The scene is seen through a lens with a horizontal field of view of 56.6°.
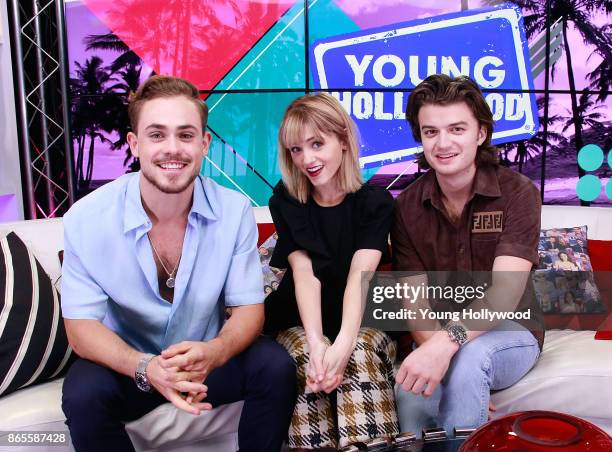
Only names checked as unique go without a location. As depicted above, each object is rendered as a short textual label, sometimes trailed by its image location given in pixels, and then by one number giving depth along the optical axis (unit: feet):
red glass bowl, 2.00
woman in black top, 4.86
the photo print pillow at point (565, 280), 6.81
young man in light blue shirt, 4.56
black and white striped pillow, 5.13
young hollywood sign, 13.20
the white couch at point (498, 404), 4.94
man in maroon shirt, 4.80
